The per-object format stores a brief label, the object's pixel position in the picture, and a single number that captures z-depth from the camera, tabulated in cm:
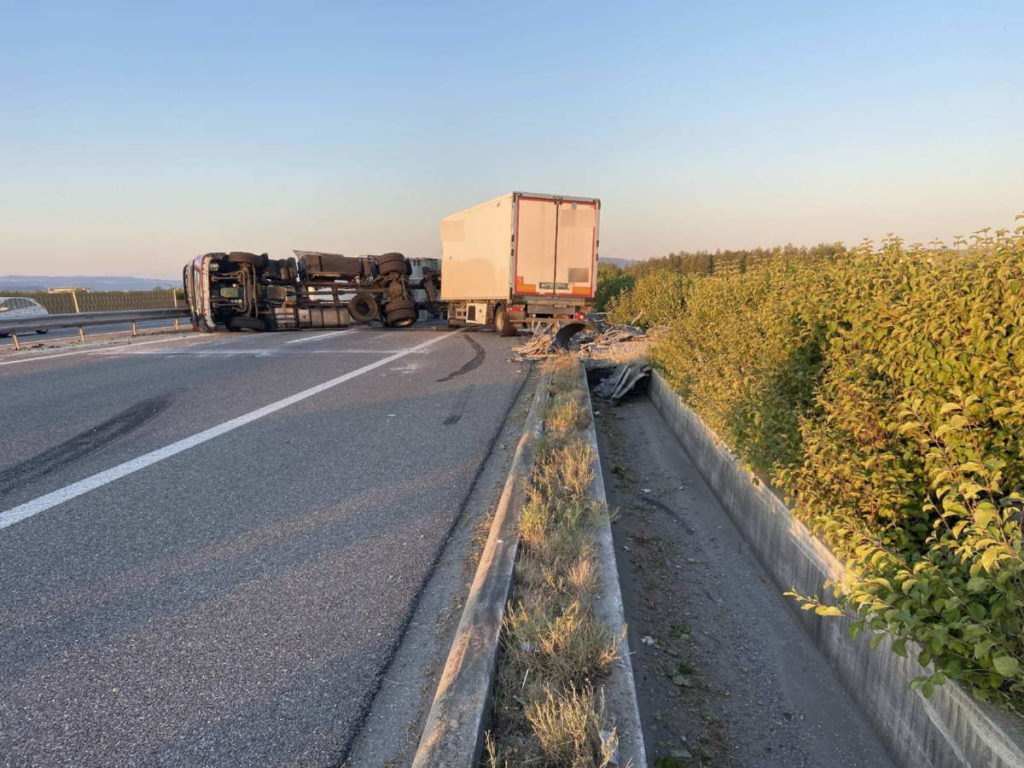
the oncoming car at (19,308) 2057
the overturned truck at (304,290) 1823
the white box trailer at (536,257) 1490
